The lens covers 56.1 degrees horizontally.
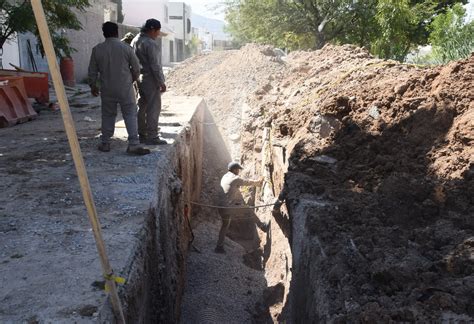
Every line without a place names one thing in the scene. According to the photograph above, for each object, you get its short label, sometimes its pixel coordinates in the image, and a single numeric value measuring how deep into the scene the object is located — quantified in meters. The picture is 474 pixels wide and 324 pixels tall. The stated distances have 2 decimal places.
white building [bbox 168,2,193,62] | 57.72
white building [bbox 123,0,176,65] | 46.97
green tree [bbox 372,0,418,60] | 17.00
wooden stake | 2.23
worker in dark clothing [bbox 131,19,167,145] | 6.16
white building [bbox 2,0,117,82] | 15.01
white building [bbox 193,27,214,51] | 78.26
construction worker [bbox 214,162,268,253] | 8.09
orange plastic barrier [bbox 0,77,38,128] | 8.31
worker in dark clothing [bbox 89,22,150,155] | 5.60
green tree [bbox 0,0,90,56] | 9.41
